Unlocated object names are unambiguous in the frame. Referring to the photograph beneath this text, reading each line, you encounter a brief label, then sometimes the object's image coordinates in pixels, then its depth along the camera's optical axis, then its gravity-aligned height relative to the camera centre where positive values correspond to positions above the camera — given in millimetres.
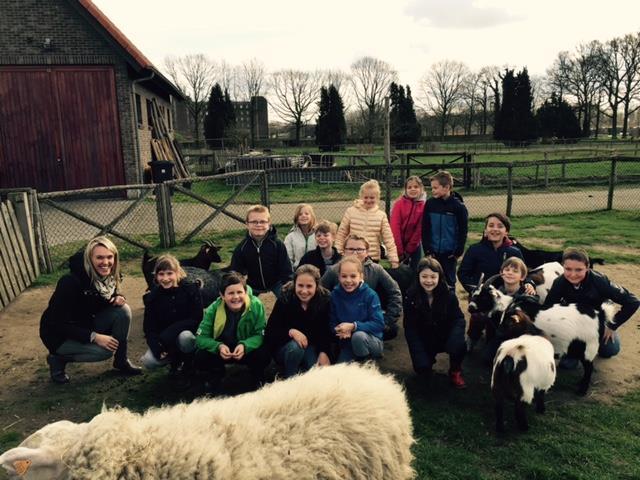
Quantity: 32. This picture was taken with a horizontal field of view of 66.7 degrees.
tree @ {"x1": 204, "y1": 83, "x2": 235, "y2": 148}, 52562 +4259
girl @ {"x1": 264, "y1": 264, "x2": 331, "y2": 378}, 4453 -1527
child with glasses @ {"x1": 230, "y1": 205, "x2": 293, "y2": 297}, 5910 -1268
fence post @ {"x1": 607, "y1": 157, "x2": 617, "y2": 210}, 13423 -1052
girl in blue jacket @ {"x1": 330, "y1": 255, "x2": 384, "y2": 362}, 4391 -1505
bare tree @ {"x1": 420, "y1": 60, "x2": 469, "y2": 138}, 73375 +8474
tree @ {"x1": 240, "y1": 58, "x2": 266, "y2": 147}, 76625 +10895
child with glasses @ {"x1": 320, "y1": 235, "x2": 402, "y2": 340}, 5066 -1335
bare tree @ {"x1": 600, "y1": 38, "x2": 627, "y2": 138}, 54031 +8425
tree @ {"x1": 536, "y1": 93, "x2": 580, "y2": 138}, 51375 +3133
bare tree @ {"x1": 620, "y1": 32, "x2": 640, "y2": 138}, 52781 +8797
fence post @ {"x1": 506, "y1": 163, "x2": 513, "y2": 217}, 12983 -1262
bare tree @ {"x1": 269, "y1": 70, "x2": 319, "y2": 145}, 71688 +8082
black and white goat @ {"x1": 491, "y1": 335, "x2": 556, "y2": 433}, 3789 -1740
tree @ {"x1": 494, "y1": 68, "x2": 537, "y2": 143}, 50750 +4239
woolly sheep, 2104 -1315
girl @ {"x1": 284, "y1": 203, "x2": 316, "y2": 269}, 6277 -1075
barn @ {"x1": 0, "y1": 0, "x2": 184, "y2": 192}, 15539 +1988
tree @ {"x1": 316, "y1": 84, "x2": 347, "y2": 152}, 53312 +3883
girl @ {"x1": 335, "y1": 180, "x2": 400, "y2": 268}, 6246 -900
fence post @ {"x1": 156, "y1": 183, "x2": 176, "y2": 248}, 10242 -1235
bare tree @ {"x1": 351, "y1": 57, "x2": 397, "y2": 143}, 61688 +7047
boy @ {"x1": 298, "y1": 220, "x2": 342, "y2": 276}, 5672 -1156
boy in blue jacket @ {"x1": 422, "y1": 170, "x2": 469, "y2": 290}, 6266 -927
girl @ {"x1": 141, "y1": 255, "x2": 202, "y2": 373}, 4699 -1565
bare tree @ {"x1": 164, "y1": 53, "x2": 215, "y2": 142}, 65250 +8636
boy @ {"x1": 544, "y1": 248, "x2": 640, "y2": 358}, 4676 -1373
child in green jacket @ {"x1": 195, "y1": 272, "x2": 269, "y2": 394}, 4355 -1599
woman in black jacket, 4602 -1497
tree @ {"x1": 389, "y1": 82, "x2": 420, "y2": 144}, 57312 +3981
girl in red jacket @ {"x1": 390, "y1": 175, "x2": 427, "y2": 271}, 6660 -949
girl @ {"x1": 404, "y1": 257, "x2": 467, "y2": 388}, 4586 -1624
